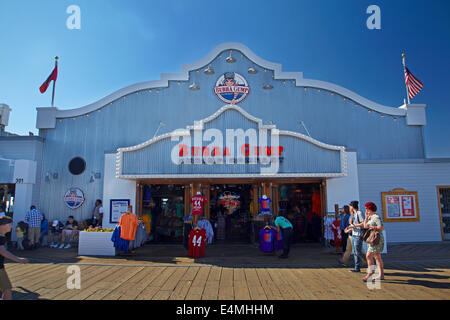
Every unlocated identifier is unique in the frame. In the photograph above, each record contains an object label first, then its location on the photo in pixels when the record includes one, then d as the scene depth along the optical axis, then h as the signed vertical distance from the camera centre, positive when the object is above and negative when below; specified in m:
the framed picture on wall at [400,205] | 13.26 -0.04
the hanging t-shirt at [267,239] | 10.40 -1.22
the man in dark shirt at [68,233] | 12.80 -1.26
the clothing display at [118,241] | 10.21 -1.27
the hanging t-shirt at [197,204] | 11.88 -0.03
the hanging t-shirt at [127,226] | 10.12 -0.76
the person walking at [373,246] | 6.62 -0.93
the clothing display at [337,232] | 10.69 -1.01
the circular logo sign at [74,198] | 14.01 +0.21
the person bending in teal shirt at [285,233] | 9.71 -0.93
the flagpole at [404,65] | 15.26 +6.86
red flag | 15.11 +6.06
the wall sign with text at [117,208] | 11.85 -0.20
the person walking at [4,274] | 4.70 -1.11
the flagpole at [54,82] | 15.25 +5.95
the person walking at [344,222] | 9.06 -0.53
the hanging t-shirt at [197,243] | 9.83 -1.27
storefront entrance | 13.06 -0.16
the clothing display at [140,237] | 11.54 -1.35
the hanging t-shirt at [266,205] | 11.71 -0.06
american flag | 14.69 +5.74
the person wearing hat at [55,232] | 13.07 -1.28
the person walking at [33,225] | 12.01 -0.89
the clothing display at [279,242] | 10.41 -1.31
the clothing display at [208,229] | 12.09 -1.02
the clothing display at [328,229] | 11.59 -0.95
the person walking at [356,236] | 7.41 -0.78
